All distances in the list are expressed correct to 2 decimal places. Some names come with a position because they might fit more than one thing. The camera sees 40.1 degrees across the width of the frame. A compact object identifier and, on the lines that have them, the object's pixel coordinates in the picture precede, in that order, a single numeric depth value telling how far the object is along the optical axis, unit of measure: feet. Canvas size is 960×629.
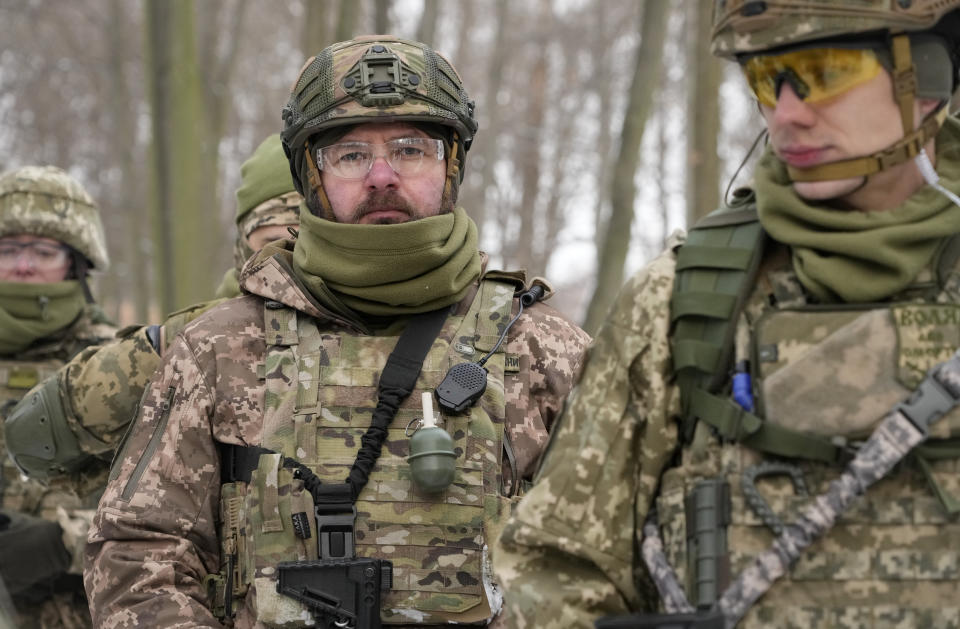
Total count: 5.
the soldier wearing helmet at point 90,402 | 15.35
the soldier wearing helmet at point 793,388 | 8.73
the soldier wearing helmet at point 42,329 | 19.90
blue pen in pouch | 9.04
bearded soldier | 12.33
